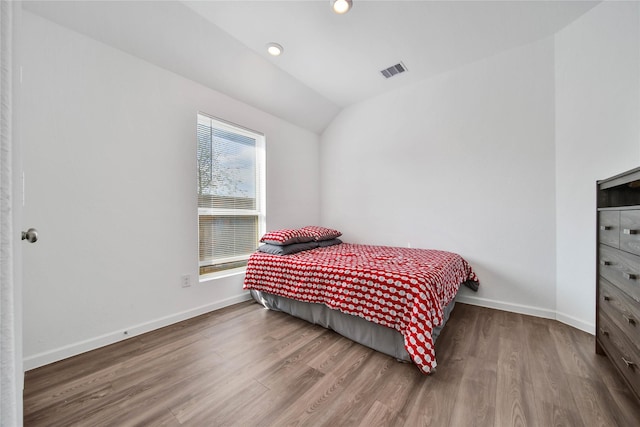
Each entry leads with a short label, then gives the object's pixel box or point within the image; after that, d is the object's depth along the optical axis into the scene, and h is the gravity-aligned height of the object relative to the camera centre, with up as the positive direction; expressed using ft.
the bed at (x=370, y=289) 5.34 -1.98
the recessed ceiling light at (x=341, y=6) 6.26 +5.36
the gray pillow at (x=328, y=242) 10.47 -1.22
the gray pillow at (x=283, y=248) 8.68 -1.22
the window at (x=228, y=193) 8.57 +0.81
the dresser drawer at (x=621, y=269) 4.06 -0.99
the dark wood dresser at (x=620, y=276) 4.06 -1.13
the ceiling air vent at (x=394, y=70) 9.04 +5.40
